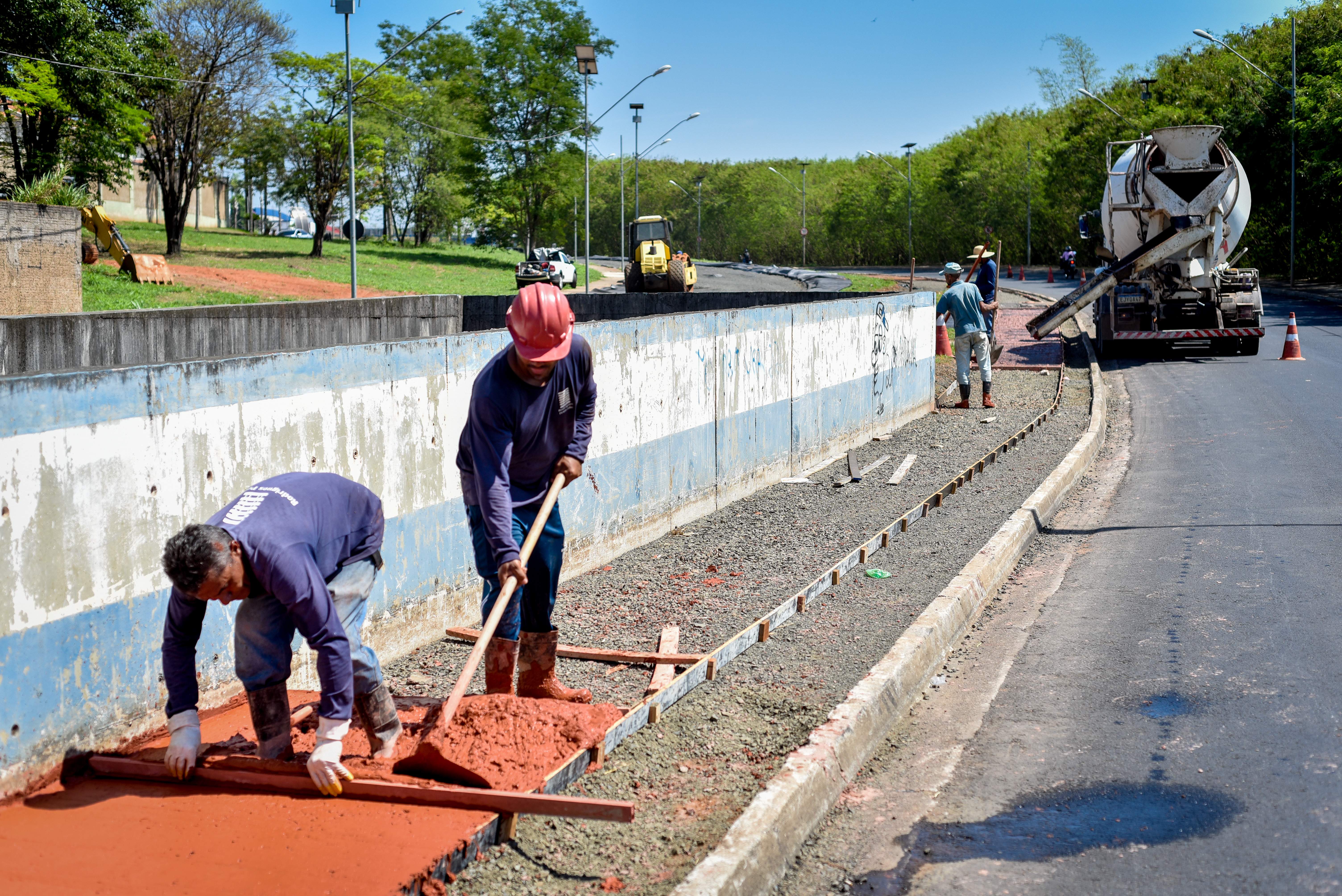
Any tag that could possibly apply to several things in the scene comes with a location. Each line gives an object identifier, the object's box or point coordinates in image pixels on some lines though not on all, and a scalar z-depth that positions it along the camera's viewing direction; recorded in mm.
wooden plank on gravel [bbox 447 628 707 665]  5512
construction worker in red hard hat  4320
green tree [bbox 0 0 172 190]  29719
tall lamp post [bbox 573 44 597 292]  34312
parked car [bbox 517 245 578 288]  43875
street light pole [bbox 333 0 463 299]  23297
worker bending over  3359
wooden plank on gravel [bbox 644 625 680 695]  5184
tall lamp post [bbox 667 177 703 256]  87688
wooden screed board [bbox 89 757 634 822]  3623
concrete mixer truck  18906
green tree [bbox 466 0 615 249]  61406
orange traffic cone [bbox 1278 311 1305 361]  18609
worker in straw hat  17984
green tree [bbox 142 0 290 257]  41281
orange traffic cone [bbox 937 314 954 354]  20234
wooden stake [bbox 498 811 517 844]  3707
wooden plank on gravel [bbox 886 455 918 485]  10484
